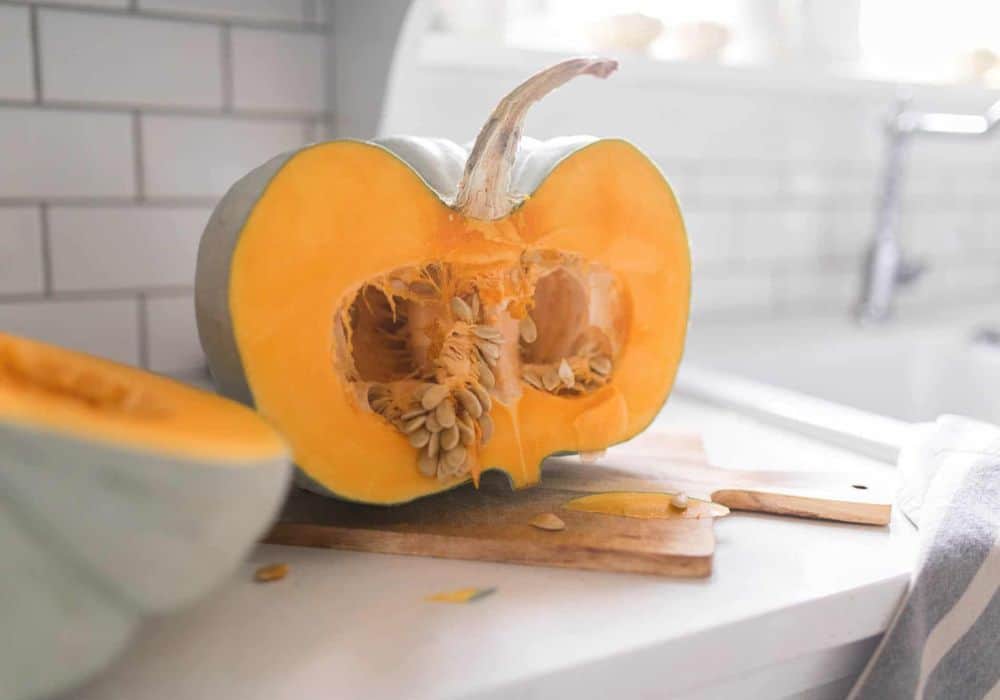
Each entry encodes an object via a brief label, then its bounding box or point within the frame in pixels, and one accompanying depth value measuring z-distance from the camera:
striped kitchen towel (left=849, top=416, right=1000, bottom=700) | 0.44
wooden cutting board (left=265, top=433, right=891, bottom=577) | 0.45
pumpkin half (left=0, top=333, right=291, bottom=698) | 0.29
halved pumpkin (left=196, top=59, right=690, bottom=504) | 0.44
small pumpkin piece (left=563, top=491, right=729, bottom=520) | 0.50
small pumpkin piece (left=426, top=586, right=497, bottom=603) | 0.42
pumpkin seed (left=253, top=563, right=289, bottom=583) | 0.43
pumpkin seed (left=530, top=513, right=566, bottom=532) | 0.47
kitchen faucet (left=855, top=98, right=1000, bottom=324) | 1.11
